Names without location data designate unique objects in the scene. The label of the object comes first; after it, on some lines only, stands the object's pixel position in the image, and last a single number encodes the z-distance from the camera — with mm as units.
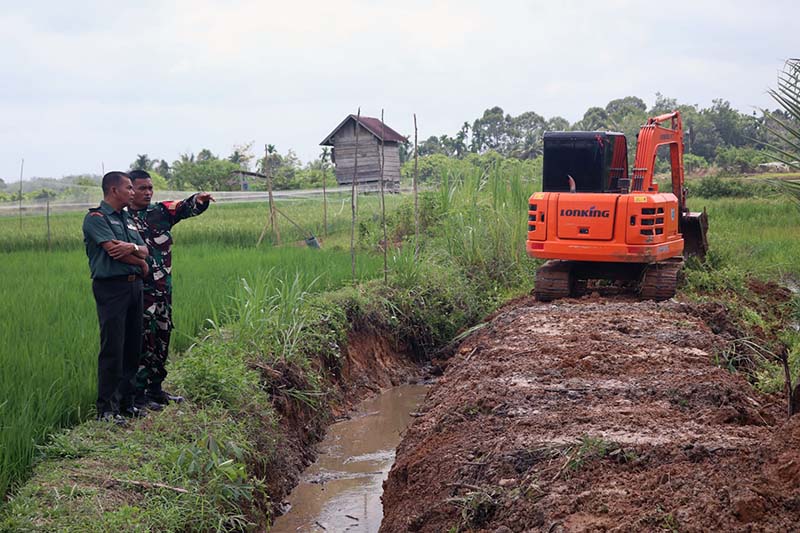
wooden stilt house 34625
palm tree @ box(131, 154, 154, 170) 43662
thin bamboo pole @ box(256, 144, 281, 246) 15801
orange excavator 10078
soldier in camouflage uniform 6168
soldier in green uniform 5578
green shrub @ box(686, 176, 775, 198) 24864
